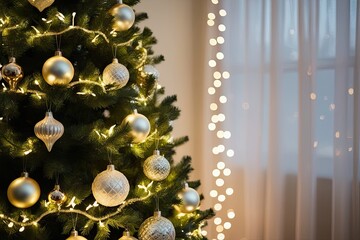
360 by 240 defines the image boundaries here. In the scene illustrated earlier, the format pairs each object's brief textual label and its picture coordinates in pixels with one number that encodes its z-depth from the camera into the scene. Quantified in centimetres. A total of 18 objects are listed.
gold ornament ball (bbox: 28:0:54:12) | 108
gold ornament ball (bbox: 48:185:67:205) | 105
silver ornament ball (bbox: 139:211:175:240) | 110
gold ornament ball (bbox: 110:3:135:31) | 119
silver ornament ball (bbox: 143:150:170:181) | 118
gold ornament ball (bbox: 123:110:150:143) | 114
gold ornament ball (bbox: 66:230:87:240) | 106
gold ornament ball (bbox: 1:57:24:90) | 105
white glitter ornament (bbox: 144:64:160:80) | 135
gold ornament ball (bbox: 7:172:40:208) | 104
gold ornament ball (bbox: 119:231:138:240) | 111
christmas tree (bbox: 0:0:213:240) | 106
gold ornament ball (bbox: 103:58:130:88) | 112
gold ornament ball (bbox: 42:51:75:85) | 105
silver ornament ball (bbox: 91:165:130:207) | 105
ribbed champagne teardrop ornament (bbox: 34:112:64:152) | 101
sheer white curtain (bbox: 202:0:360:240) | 199
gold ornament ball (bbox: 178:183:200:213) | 128
